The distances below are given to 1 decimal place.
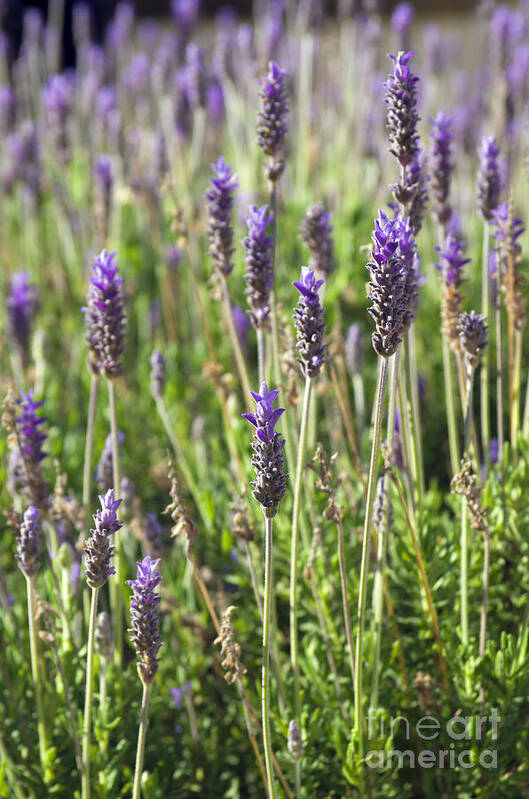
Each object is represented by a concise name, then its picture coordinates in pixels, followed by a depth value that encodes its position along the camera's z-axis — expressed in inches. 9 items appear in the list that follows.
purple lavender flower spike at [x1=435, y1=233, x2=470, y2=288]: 34.5
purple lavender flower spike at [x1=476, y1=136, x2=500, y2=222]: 36.1
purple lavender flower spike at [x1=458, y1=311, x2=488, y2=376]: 33.3
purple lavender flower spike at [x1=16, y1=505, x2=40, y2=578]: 31.8
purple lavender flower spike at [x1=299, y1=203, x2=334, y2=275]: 36.6
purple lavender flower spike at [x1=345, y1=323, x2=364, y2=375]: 40.0
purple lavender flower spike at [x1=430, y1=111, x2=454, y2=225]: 36.0
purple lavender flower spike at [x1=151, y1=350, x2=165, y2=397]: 37.8
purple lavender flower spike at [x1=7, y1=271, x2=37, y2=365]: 40.9
